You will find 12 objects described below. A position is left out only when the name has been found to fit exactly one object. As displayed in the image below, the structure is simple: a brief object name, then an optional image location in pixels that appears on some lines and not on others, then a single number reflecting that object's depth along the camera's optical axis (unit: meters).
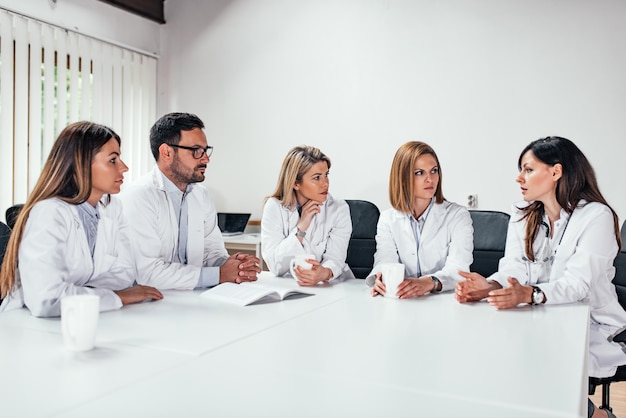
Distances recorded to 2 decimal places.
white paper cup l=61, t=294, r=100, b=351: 1.24
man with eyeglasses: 2.23
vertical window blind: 3.61
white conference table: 0.98
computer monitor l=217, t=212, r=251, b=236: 4.43
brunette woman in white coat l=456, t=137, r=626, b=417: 1.90
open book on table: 1.85
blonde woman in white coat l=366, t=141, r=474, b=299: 2.50
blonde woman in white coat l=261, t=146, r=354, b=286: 2.71
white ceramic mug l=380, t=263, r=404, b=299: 1.98
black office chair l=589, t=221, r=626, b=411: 1.94
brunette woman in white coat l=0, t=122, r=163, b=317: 1.64
